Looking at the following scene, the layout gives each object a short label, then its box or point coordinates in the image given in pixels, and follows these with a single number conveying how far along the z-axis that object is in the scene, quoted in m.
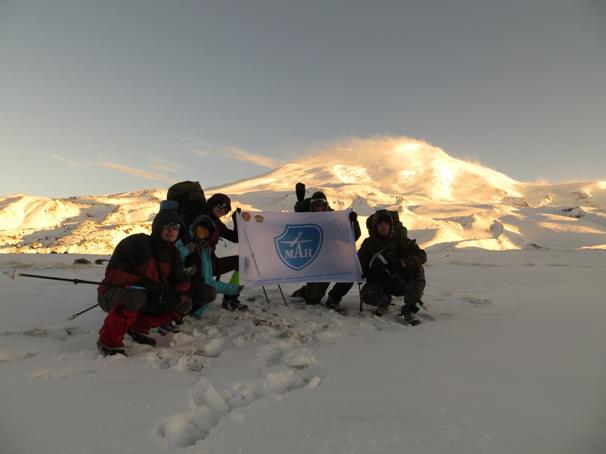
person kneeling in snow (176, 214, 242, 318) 3.76
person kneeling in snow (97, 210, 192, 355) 2.88
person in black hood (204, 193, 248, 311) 4.43
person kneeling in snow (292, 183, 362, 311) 4.67
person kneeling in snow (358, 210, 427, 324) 4.27
